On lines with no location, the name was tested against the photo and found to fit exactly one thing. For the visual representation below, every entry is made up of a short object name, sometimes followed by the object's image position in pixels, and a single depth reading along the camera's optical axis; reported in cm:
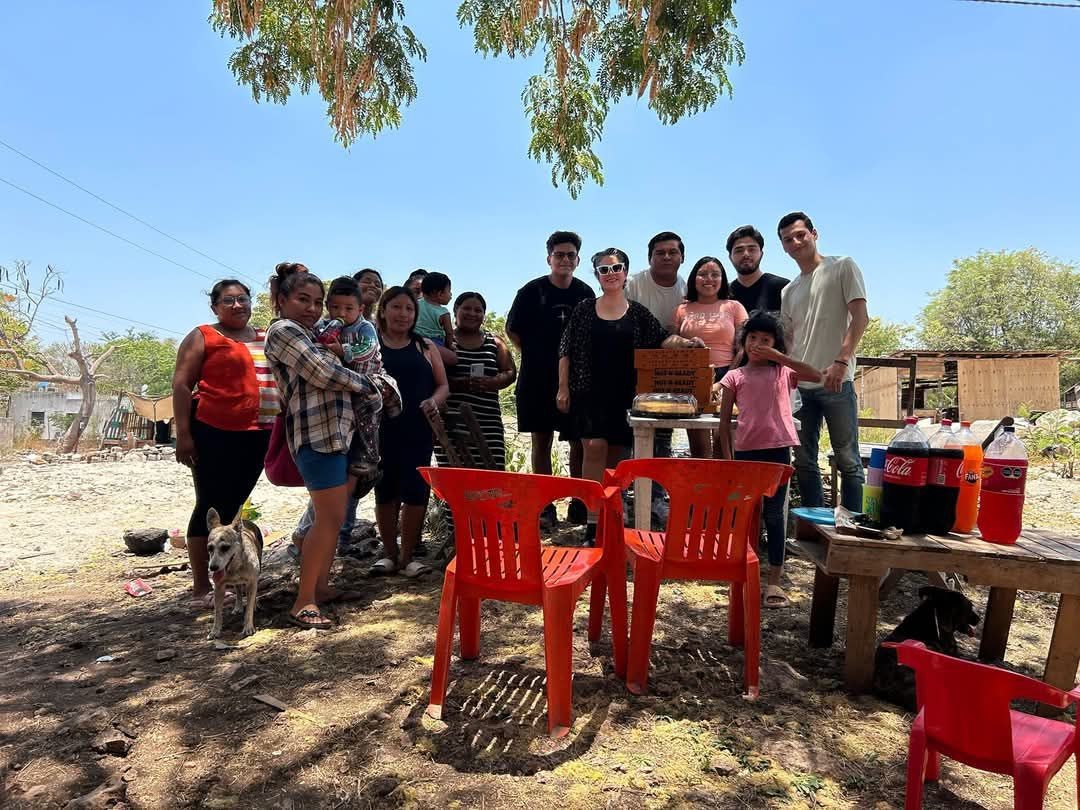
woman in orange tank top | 349
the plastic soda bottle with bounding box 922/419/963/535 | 252
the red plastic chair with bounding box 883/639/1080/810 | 159
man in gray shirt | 404
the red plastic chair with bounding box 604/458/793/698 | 260
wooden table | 238
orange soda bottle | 261
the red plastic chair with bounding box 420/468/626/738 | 227
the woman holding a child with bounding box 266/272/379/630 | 309
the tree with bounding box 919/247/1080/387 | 3622
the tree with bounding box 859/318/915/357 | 4728
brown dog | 319
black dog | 288
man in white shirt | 497
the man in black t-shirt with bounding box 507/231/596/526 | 504
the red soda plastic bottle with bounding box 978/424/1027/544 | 238
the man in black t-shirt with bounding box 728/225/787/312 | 489
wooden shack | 1494
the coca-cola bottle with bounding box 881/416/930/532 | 252
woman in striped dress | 471
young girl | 364
